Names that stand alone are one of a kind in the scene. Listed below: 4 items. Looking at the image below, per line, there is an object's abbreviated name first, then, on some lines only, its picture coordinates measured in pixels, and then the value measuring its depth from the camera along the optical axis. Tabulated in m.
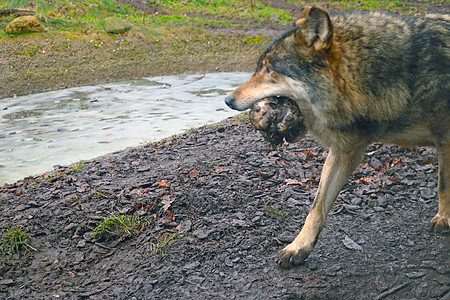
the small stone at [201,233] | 4.05
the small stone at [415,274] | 3.40
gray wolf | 3.33
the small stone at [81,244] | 4.13
